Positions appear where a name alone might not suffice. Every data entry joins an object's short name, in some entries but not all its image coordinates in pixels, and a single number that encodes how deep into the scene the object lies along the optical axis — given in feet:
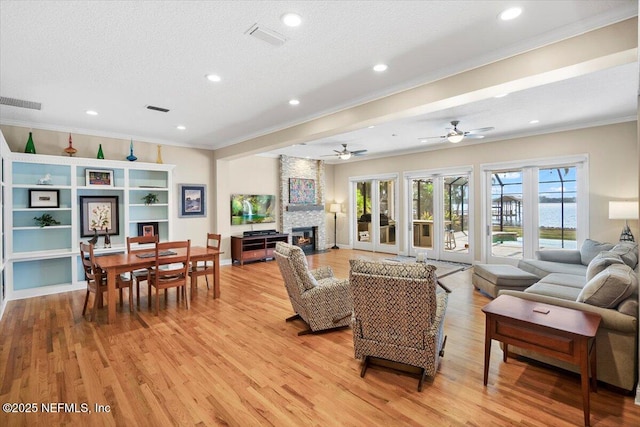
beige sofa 7.62
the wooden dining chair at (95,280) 13.48
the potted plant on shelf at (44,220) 17.46
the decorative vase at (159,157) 21.88
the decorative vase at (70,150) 18.06
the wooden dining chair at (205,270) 15.98
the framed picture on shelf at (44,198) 17.28
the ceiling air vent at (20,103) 13.50
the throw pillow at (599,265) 9.78
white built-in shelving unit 16.29
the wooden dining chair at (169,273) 13.67
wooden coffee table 6.80
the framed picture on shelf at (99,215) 18.80
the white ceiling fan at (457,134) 17.70
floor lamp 33.32
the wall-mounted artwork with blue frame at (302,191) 29.84
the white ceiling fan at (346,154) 23.63
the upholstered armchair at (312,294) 11.26
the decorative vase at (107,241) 17.34
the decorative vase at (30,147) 17.03
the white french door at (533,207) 19.83
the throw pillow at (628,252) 12.07
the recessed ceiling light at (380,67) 10.64
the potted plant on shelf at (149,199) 20.79
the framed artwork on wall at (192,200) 23.21
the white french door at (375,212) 30.30
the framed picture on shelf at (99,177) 18.78
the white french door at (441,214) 25.26
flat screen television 26.16
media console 24.85
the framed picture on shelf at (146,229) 20.77
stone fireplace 29.14
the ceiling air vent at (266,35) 8.48
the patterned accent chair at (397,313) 7.76
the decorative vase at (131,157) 20.08
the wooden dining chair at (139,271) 14.89
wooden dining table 12.95
